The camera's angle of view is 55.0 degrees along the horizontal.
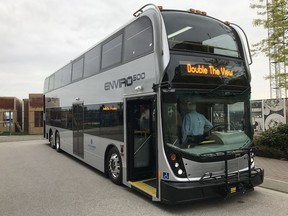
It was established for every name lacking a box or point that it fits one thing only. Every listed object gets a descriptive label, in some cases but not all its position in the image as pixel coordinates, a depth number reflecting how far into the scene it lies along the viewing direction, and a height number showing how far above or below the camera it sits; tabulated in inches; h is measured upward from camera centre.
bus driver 201.6 -9.5
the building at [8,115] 960.9 +3.2
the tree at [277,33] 389.4 +113.8
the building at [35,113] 966.4 +9.0
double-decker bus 196.4 +4.9
